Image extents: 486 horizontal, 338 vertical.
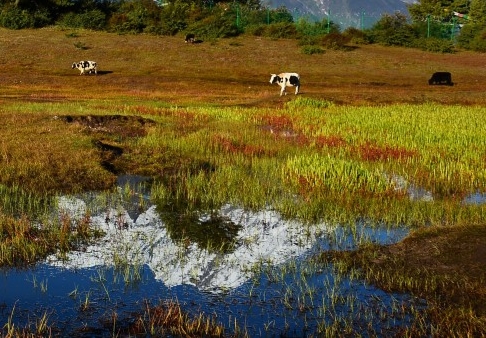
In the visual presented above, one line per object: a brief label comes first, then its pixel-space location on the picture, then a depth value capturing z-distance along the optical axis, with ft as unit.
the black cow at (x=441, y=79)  158.54
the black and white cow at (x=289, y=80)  122.52
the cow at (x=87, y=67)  160.25
